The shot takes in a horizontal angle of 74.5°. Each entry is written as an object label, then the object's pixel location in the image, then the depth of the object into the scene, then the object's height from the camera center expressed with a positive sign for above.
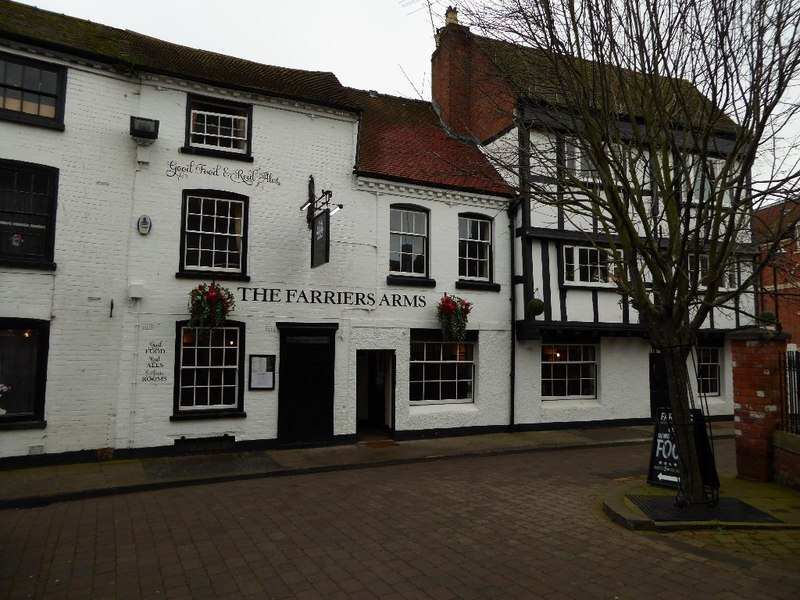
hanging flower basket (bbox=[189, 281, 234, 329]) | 10.71 +0.85
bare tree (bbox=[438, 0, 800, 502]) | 6.36 +3.18
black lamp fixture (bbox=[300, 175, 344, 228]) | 12.00 +3.34
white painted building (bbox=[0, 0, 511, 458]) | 10.20 +2.06
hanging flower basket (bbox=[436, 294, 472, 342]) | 13.25 +0.80
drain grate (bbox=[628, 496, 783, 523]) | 6.77 -2.09
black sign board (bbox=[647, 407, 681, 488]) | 8.12 -1.60
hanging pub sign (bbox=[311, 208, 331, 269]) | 11.04 +2.38
